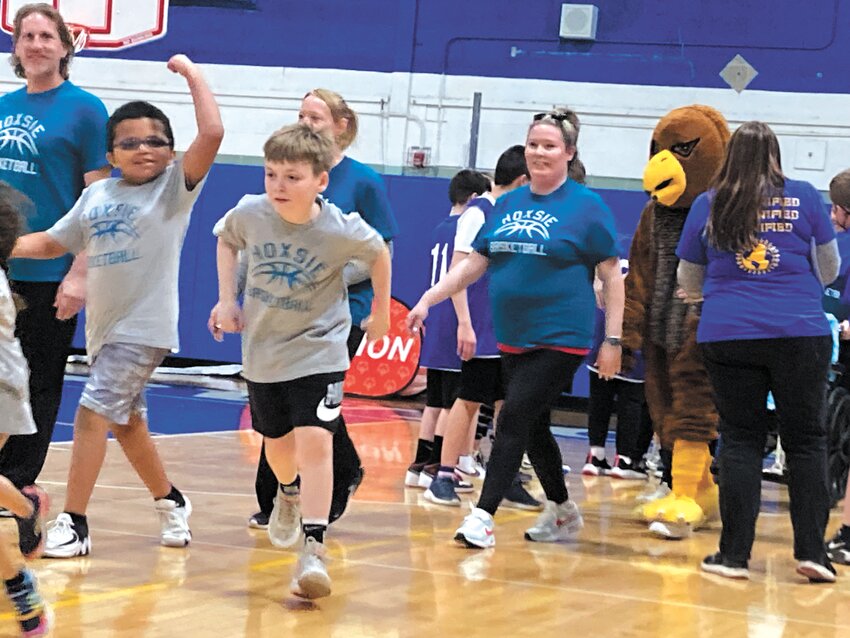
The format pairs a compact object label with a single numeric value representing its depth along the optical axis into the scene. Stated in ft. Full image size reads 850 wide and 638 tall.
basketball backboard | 39.88
